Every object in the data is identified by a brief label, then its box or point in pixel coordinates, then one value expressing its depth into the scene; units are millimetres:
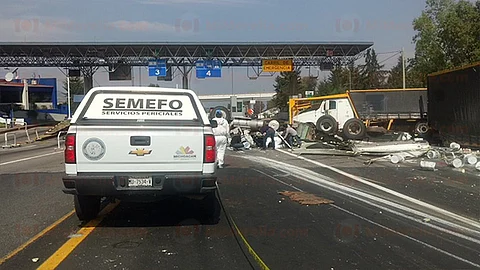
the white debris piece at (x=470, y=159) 14346
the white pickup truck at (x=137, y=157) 6699
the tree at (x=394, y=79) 60441
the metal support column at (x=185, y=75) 45875
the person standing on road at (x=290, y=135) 22922
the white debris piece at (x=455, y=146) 17288
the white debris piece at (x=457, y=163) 14234
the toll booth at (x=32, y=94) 62234
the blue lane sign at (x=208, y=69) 44156
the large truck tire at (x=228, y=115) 25208
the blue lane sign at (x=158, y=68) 42812
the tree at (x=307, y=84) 76750
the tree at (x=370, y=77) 65750
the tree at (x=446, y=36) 29062
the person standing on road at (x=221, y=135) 14047
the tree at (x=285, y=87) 71875
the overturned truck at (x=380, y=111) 25703
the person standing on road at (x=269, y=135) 22933
